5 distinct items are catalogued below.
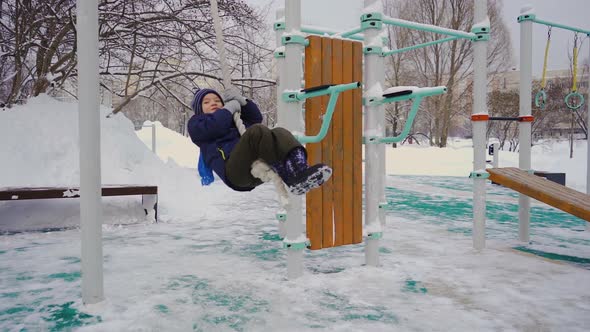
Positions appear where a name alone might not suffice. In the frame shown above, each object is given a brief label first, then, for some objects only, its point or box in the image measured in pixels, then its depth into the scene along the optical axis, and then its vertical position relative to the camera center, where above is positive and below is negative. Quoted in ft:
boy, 9.26 -0.01
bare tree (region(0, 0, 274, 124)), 23.93 +6.48
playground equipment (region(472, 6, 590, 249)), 14.48 +0.08
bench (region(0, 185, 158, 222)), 17.34 -1.77
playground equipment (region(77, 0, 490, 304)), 10.01 +1.13
